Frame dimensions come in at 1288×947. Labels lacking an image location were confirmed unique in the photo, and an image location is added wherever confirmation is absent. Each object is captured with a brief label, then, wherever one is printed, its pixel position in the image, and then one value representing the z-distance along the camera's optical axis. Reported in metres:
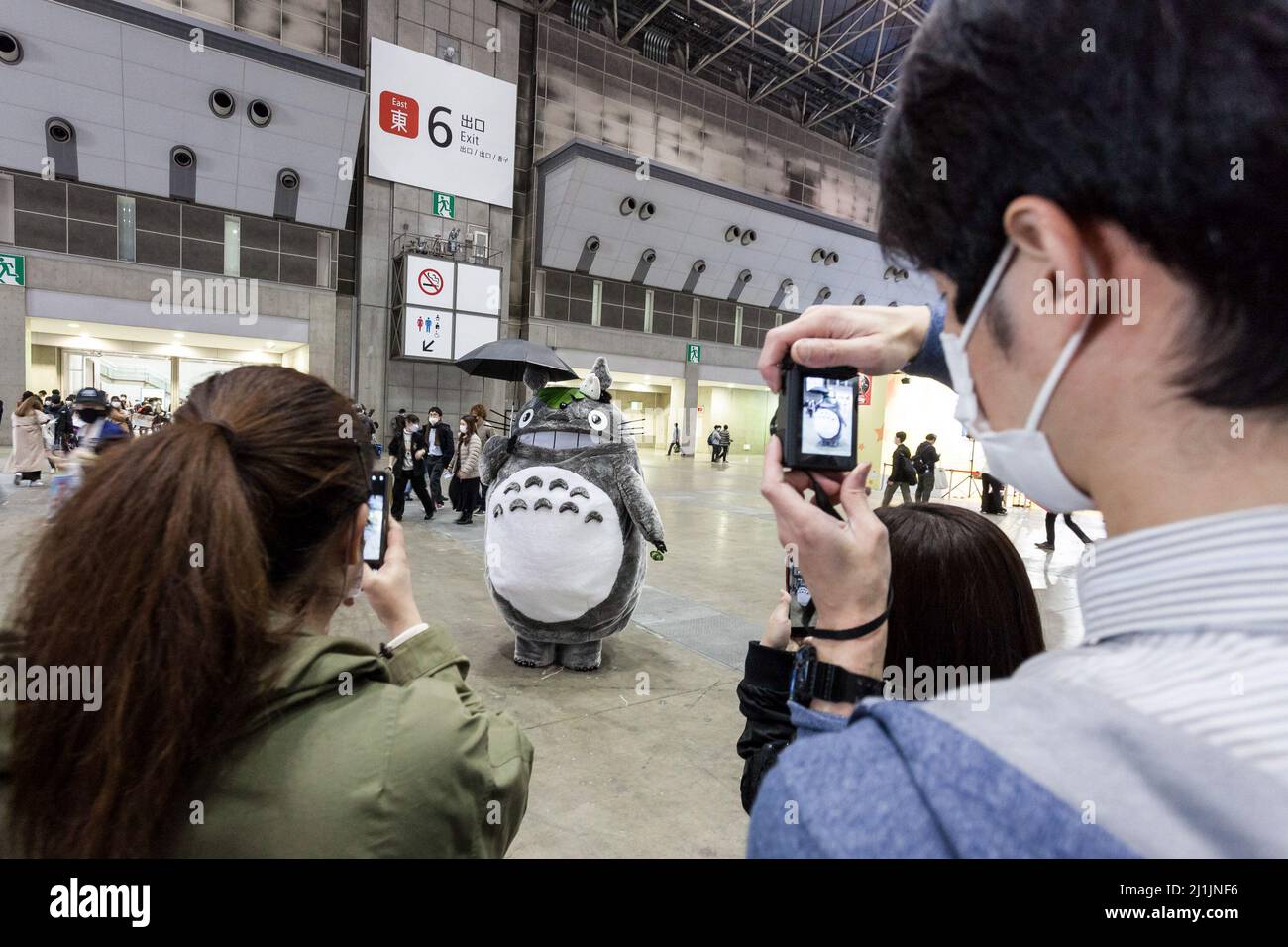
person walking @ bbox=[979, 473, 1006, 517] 11.96
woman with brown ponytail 0.84
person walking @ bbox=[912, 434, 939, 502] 12.41
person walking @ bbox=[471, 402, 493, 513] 8.88
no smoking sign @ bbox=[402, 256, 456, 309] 17.34
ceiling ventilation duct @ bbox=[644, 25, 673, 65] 21.33
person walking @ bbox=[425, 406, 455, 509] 9.43
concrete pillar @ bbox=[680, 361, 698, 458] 24.44
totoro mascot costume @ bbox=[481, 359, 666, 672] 3.80
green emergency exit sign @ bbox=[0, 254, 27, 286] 14.41
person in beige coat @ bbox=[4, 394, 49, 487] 9.46
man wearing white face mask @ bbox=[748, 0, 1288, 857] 0.37
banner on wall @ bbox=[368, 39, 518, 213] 17.34
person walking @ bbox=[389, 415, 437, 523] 9.20
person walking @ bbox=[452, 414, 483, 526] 9.04
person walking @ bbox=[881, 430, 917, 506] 11.95
